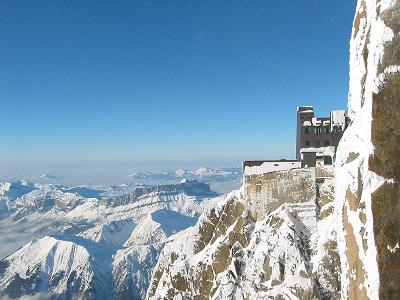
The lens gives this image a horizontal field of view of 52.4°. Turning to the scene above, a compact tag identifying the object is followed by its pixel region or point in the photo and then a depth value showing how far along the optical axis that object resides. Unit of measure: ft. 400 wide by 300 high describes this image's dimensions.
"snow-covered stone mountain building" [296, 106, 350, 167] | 272.10
